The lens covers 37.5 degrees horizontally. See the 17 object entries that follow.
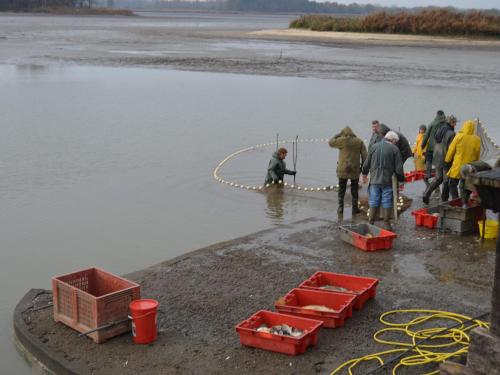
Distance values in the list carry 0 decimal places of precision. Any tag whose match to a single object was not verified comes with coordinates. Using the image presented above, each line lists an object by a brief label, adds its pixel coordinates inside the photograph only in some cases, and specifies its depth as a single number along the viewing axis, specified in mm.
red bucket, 7535
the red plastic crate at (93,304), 7645
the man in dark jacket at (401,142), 12841
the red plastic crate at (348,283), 8609
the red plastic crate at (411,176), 15407
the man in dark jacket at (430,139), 13680
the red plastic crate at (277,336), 7316
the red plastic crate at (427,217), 12068
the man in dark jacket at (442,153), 13219
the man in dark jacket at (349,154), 12680
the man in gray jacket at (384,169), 11398
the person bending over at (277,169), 15354
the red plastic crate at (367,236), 10805
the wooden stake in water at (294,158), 17916
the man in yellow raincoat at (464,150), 12180
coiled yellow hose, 7117
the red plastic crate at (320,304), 7969
